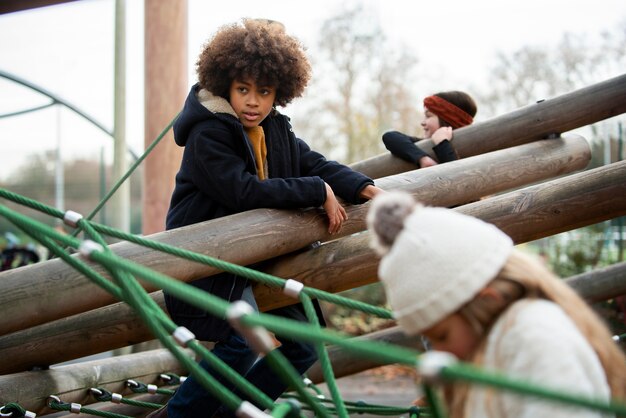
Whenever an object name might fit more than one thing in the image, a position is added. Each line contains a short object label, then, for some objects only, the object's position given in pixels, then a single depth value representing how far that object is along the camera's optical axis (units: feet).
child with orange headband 12.41
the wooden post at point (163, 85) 16.31
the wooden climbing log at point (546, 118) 11.75
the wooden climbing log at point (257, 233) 7.72
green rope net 3.86
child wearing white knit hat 4.47
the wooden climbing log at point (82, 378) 9.66
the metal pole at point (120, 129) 19.48
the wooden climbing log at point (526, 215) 9.64
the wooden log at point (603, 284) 12.99
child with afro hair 8.77
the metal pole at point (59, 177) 40.91
